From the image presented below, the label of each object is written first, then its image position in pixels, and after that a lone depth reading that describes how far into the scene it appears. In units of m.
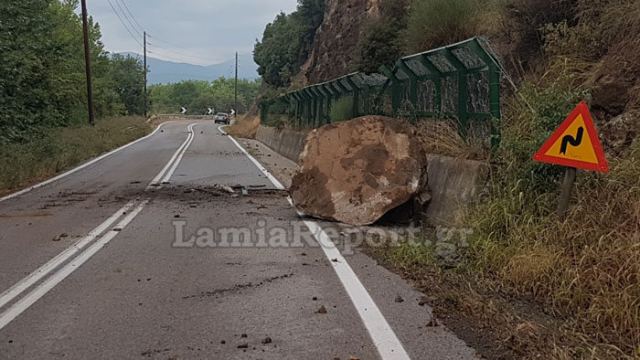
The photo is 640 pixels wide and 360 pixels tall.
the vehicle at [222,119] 79.88
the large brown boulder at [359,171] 9.20
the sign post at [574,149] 5.94
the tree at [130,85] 82.26
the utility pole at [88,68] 36.91
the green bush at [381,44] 21.39
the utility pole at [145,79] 83.91
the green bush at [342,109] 17.48
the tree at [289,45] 54.00
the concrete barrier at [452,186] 8.07
